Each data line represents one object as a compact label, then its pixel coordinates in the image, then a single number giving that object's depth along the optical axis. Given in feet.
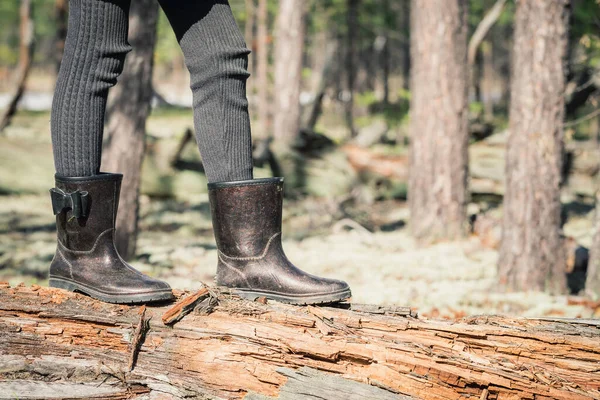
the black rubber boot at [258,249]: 8.18
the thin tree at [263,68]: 56.34
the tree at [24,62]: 47.50
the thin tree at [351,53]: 64.03
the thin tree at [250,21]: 67.15
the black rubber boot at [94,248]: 7.79
